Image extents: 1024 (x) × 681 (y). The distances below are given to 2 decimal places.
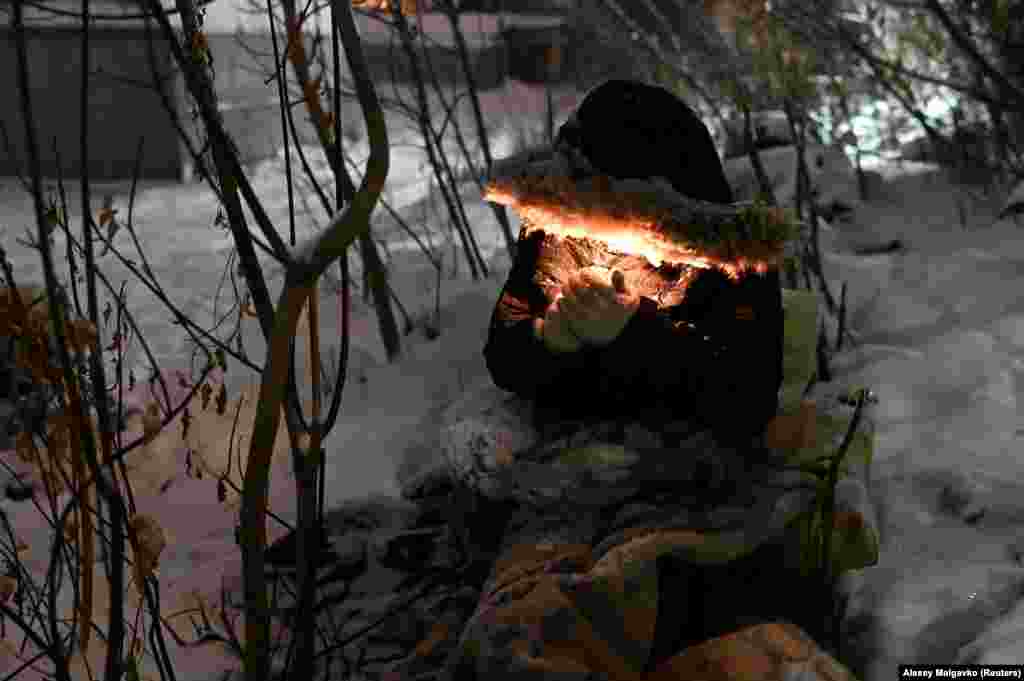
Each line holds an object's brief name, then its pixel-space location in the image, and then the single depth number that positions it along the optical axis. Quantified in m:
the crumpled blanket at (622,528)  1.57
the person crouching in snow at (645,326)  1.92
